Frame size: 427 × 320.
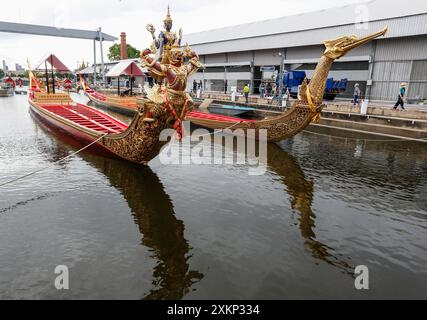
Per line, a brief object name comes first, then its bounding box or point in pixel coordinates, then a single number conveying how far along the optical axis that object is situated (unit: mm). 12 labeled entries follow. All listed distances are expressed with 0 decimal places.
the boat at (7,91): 39562
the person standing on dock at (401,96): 16289
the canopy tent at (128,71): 24250
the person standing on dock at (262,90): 27653
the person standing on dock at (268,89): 26855
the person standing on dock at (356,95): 19469
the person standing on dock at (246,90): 25058
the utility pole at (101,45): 53556
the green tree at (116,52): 72088
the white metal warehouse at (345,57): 20906
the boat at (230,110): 21688
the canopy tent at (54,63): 21372
